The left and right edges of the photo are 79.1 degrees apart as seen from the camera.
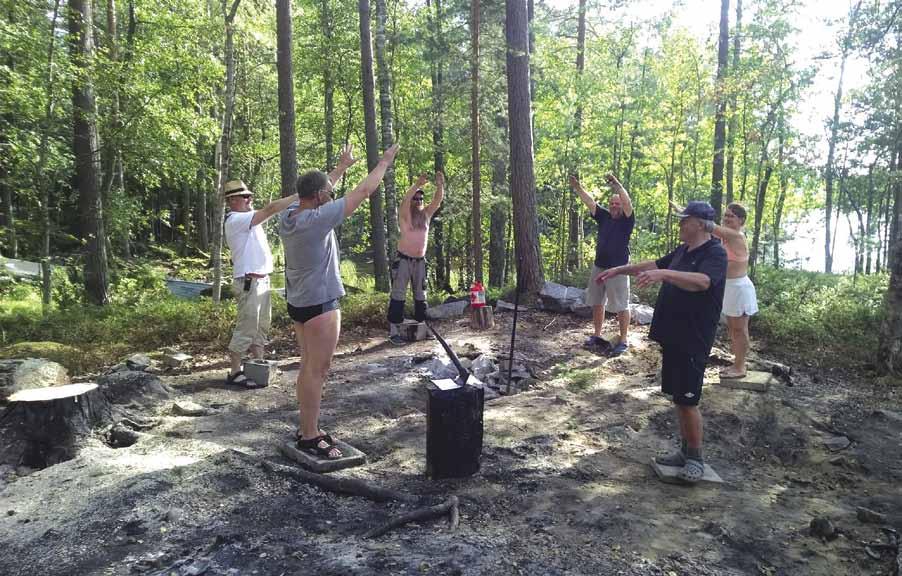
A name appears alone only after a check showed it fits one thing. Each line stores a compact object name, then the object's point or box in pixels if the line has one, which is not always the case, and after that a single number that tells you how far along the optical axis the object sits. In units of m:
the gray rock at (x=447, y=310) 10.33
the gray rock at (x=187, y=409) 5.40
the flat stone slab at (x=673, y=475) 4.12
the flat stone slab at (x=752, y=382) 6.27
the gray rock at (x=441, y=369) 6.90
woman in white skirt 6.11
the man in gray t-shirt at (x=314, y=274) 3.79
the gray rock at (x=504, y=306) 10.39
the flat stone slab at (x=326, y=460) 3.98
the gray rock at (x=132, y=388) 5.48
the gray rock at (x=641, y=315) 9.65
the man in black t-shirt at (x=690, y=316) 3.89
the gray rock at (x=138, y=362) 7.04
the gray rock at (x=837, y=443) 5.25
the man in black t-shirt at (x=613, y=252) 7.29
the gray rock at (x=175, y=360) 7.38
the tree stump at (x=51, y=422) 4.08
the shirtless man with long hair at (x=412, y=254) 7.53
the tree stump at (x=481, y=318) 9.08
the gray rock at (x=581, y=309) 9.95
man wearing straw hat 6.15
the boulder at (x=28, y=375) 5.33
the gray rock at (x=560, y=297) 10.20
